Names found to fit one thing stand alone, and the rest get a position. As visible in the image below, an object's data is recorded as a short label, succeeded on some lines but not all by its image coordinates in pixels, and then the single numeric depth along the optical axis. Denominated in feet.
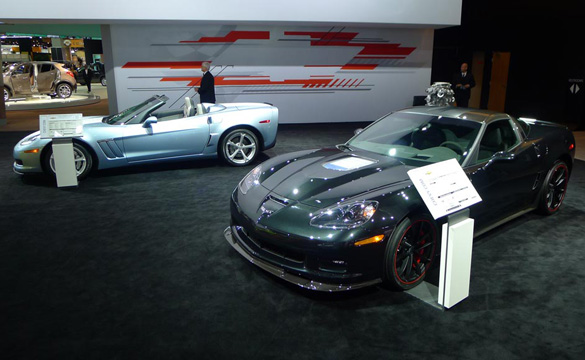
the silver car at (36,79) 52.13
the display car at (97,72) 97.99
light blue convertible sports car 19.95
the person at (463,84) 34.47
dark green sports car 10.02
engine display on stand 35.37
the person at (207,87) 29.58
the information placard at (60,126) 18.61
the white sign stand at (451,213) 9.48
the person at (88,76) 70.33
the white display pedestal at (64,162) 18.84
